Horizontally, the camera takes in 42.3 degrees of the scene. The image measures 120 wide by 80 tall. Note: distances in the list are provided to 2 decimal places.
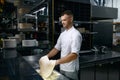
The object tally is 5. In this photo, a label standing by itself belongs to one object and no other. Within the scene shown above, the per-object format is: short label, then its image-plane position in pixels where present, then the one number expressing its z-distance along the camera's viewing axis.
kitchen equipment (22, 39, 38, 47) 3.38
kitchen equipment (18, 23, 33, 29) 3.37
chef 2.39
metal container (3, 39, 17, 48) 3.28
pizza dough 1.64
